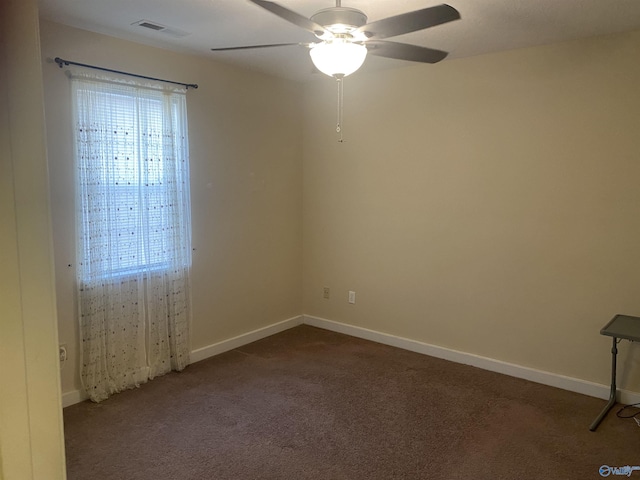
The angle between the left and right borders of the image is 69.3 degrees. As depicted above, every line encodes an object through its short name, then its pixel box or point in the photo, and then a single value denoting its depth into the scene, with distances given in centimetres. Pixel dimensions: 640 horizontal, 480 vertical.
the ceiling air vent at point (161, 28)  287
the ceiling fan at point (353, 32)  187
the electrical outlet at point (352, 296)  445
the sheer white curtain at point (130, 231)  302
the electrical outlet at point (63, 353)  276
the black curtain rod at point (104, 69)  283
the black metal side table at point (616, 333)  264
